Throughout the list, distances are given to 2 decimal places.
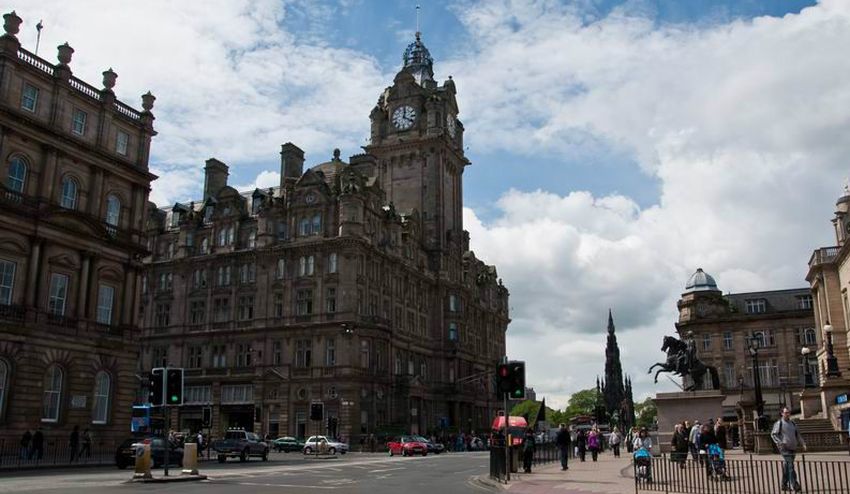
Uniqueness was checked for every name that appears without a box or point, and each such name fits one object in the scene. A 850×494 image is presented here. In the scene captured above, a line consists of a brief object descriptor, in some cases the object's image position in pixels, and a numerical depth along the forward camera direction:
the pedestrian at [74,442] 37.25
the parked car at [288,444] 61.75
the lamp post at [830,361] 44.41
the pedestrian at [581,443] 41.88
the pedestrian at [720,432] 30.19
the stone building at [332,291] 69.88
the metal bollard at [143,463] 25.52
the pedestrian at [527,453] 31.19
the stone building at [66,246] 39.66
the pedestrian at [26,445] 36.97
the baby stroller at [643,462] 21.14
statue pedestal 33.34
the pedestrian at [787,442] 17.88
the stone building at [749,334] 83.00
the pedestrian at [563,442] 32.47
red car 56.19
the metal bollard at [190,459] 27.60
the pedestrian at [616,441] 46.09
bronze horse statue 35.00
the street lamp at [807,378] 49.39
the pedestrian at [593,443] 41.59
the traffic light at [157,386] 27.19
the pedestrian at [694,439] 28.48
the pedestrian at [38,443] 36.38
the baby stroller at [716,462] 20.70
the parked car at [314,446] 57.41
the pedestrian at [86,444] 39.69
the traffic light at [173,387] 27.28
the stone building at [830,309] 45.88
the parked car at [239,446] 44.12
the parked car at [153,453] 33.62
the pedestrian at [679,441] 27.61
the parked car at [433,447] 60.04
